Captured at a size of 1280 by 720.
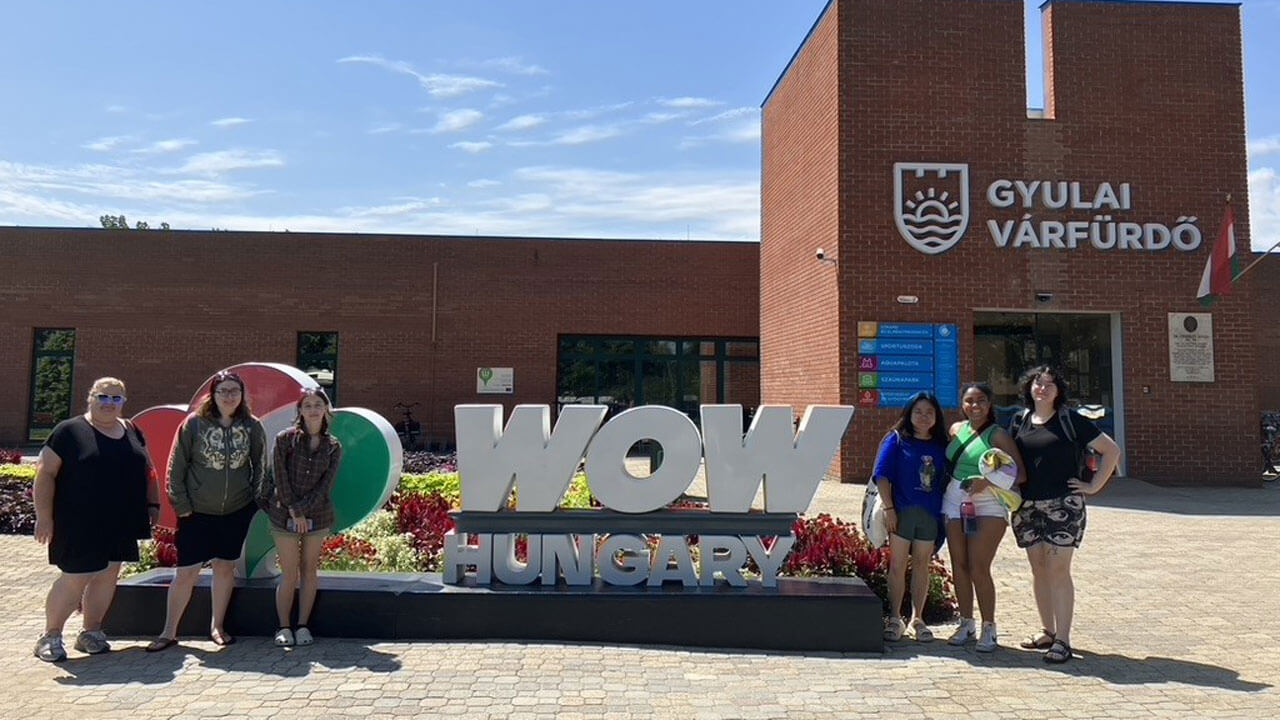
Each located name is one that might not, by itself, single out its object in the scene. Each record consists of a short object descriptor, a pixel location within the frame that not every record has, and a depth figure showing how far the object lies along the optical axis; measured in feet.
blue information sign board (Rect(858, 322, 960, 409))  42.22
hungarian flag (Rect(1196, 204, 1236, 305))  42.29
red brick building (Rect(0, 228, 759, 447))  66.74
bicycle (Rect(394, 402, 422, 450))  64.80
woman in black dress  15.05
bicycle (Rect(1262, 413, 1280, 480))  49.11
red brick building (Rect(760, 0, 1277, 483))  43.06
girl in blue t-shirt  16.37
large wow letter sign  17.37
